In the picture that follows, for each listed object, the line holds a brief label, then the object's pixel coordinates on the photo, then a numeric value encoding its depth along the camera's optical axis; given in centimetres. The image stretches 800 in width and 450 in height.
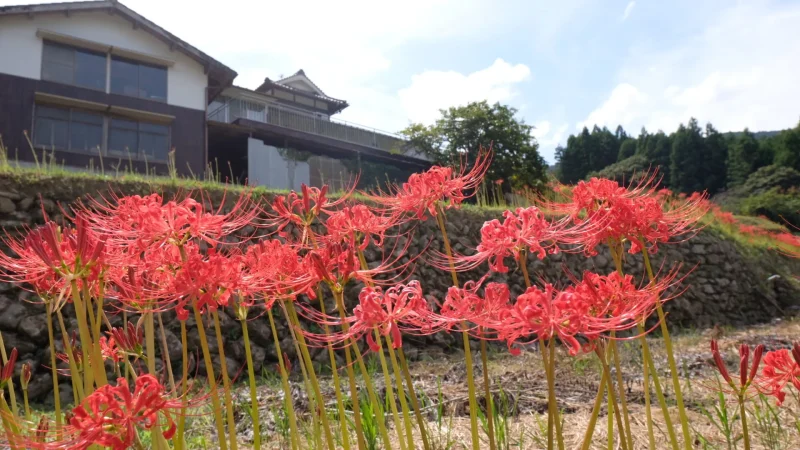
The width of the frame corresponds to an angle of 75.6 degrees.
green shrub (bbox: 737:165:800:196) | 2545
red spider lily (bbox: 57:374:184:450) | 71
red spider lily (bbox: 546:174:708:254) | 131
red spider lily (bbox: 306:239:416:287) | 103
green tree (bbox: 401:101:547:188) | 1455
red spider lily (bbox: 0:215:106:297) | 83
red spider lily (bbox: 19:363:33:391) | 133
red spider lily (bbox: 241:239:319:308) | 116
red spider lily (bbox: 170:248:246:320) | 102
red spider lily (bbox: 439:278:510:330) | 91
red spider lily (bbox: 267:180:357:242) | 128
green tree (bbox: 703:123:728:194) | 3447
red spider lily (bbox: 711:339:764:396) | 109
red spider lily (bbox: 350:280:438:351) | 91
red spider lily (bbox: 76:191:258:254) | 114
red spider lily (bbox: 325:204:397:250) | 139
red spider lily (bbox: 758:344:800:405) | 136
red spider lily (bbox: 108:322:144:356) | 107
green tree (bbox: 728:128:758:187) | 3166
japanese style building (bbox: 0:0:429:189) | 1266
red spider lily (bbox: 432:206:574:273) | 108
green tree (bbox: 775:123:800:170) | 3029
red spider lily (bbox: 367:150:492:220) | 146
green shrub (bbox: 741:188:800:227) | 1906
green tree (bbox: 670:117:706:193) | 3528
